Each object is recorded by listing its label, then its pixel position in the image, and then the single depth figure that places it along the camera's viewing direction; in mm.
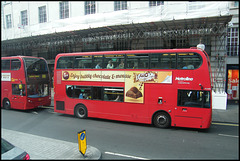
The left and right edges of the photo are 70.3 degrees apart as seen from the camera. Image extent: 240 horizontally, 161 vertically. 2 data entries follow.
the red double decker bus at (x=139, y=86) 7577
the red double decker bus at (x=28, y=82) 10388
